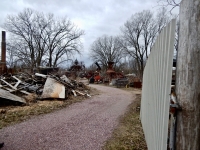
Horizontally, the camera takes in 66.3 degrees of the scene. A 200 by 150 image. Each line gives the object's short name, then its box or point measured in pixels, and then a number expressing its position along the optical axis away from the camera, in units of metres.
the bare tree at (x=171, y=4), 7.38
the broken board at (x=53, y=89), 9.67
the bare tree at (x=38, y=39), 33.25
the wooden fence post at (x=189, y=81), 1.13
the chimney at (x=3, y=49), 24.69
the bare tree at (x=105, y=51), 52.97
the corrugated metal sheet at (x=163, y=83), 1.53
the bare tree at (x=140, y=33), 35.44
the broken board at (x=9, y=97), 7.56
